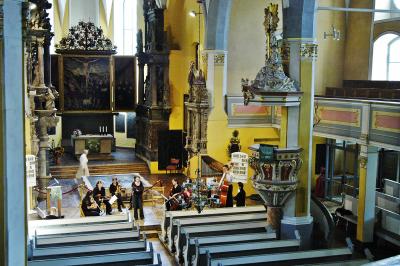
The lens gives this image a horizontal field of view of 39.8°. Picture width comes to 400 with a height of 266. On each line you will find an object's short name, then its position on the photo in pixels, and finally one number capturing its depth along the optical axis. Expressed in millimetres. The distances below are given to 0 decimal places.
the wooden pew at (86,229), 12984
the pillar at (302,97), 12914
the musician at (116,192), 17109
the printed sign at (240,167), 17125
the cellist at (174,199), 16162
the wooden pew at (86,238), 11745
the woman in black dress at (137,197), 16719
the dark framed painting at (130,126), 29984
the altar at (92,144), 26062
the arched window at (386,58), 19156
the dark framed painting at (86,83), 27266
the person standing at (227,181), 16828
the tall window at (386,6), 18922
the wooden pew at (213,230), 12859
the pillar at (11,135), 6629
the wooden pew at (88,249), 10820
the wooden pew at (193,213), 14672
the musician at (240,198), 16361
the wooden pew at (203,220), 13781
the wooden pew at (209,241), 11820
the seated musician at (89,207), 15469
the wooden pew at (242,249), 10930
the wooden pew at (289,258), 10312
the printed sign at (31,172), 14591
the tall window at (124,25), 31406
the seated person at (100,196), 16172
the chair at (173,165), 23750
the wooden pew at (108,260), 10000
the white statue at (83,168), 20312
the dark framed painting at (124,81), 27375
